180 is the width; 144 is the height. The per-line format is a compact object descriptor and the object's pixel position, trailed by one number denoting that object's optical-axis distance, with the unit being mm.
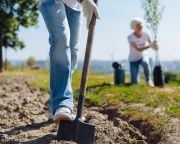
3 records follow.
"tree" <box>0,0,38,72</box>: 16184
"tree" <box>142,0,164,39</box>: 6779
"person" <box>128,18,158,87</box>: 6821
